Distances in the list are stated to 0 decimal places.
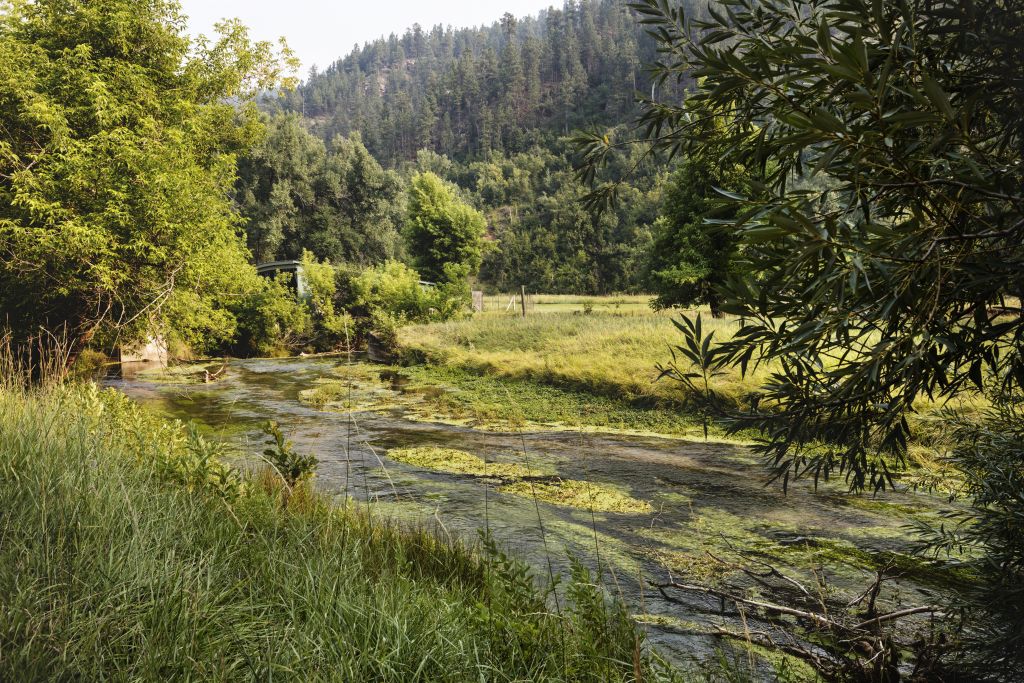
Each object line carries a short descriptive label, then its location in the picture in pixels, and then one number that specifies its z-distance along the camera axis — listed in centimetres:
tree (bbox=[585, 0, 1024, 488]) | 148
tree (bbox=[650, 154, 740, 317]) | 1855
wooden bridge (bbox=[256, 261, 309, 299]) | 2682
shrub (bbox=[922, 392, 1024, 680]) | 260
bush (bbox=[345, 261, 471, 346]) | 2502
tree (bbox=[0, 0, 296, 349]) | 1298
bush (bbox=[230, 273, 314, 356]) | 2388
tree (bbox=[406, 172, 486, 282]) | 3662
